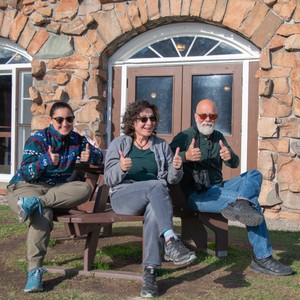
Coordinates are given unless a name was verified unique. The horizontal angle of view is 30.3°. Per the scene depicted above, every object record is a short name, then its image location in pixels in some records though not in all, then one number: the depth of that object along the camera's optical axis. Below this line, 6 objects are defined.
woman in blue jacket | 3.67
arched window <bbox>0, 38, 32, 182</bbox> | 8.63
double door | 7.39
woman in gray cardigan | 3.57
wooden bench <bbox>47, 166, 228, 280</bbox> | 3.83
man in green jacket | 3.93
